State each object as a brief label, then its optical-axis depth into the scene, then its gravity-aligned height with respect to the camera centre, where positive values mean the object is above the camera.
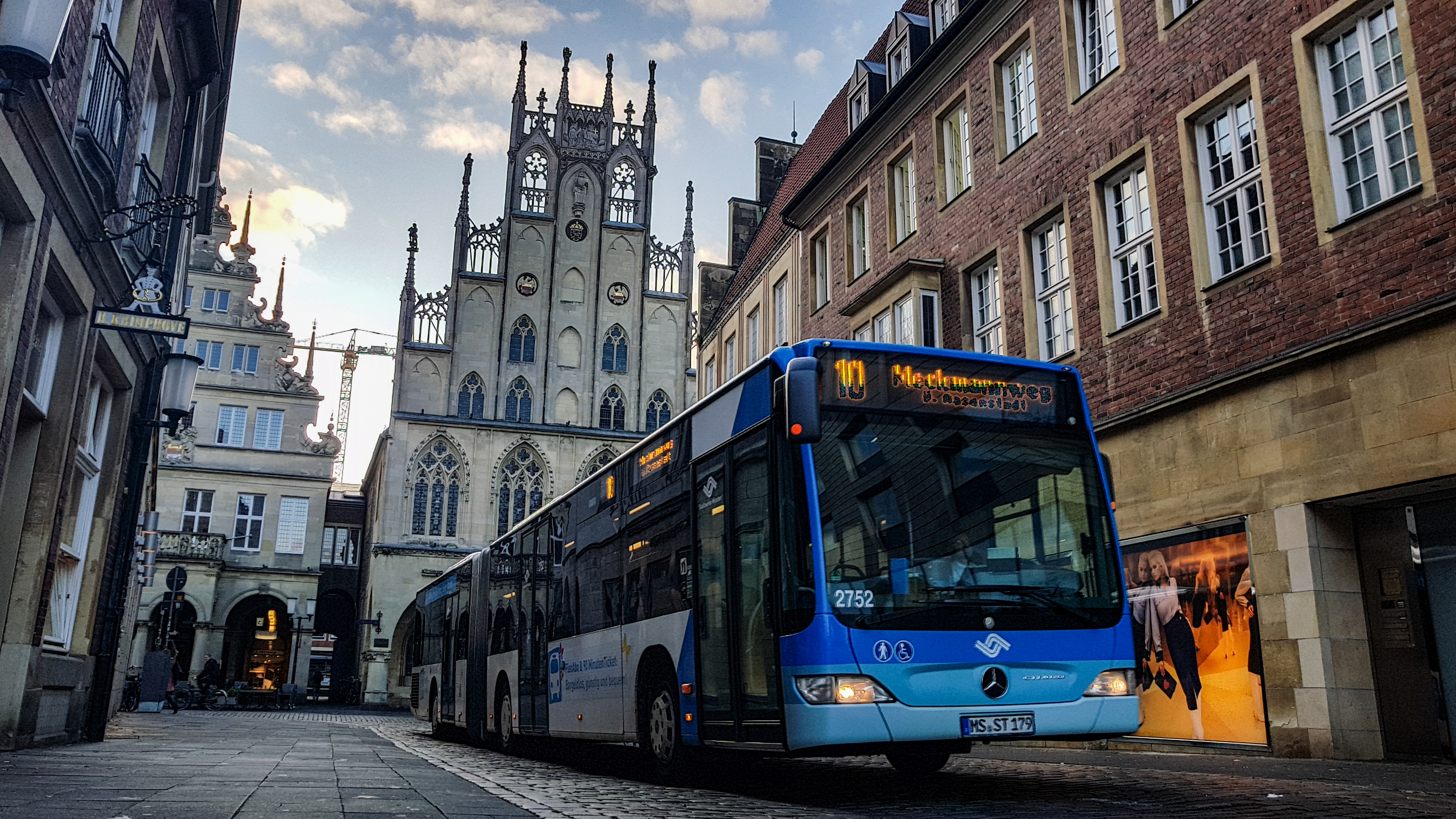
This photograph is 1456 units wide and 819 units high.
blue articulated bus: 6.95 +0.89
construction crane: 126.25 +36.19
